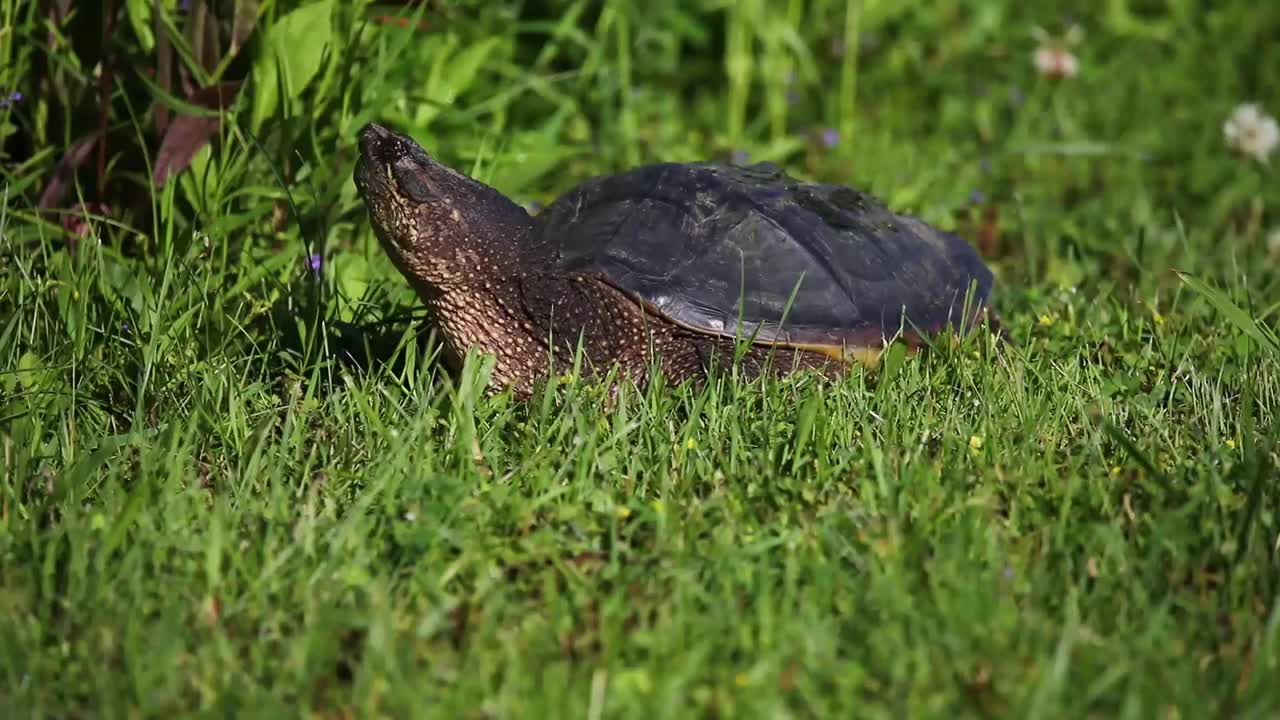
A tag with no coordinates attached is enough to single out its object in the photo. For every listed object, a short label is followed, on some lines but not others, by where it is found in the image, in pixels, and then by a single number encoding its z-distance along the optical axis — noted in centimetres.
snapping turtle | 620
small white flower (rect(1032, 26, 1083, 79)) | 1098
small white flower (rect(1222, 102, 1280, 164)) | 997
